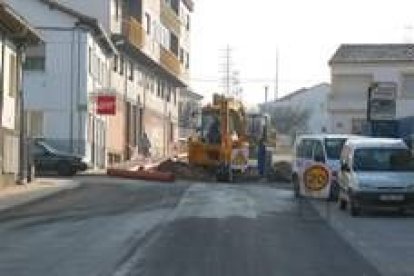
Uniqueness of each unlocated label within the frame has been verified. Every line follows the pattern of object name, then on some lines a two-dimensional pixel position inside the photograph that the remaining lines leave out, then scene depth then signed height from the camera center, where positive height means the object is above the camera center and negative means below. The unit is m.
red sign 52.66 +2.49
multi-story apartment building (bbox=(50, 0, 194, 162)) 61.03 +5.86
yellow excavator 46.25 +0.73
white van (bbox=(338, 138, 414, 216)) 26.59 -0.45
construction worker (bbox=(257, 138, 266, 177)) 48.19 -0.02
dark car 46.84 -0.14
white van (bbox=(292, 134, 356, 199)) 32.94 +0.12
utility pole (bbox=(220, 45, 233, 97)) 137.73 +9.85
